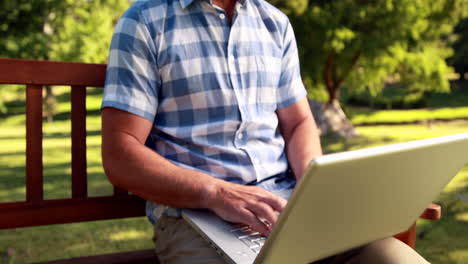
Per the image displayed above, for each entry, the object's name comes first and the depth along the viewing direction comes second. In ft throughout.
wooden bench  5.89
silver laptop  2.91
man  5.05
